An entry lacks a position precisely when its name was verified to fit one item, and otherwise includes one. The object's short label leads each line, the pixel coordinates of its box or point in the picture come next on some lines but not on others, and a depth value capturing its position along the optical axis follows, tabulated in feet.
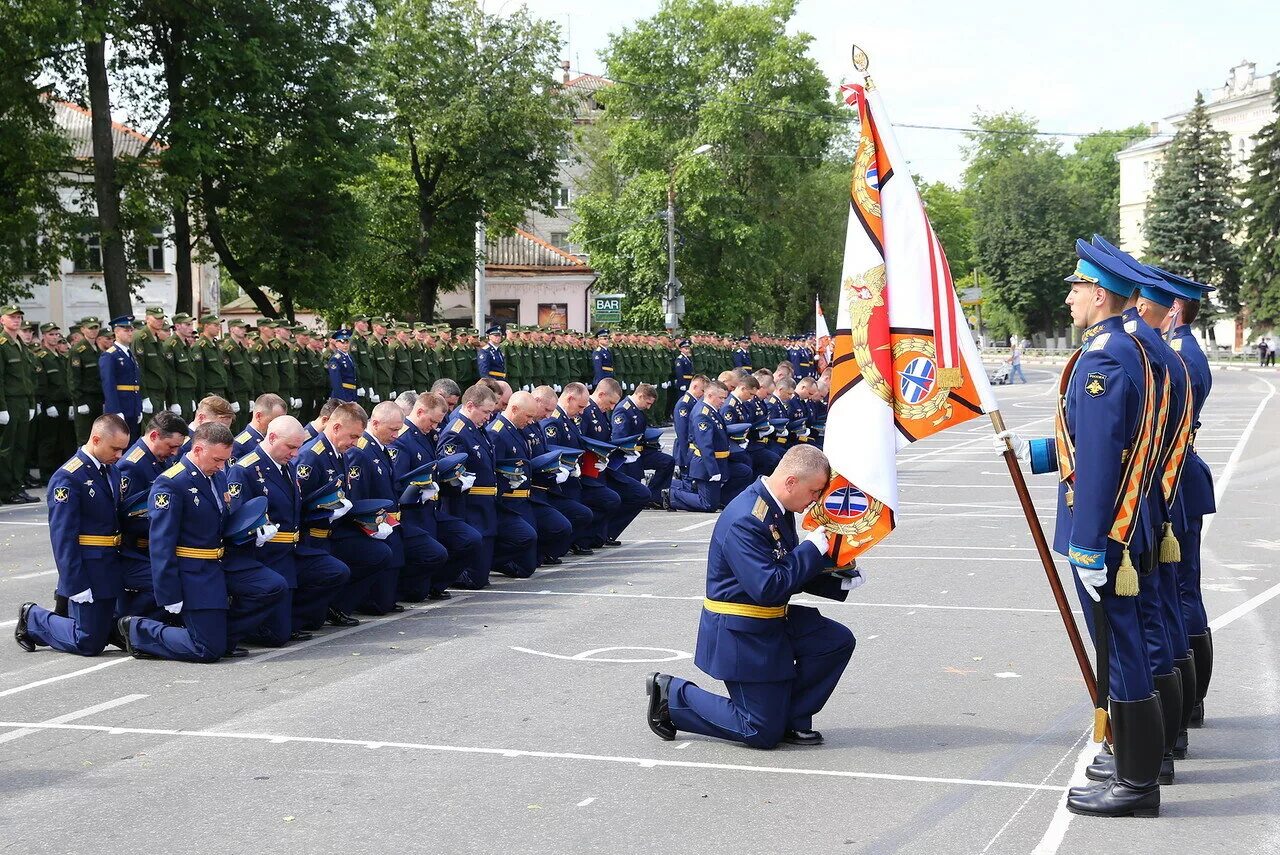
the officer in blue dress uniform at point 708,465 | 61.41
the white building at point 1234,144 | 332.19
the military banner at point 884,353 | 23.61
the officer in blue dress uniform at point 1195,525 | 24.48
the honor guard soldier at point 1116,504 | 19.58
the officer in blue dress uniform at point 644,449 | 57.36
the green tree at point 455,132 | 169.17
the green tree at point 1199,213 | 272.31
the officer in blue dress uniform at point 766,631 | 23.52
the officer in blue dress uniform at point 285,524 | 32.71
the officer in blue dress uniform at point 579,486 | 48.70
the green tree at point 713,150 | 205.16
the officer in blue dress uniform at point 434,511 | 39.27
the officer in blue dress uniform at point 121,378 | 63.00
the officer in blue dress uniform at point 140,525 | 32.17
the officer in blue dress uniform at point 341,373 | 80.69
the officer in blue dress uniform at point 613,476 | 51.08
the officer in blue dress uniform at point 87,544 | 31.09
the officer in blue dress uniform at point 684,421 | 63.41
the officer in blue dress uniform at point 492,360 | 96.48
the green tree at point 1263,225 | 253.85
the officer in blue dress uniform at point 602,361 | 114.83
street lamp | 160.76
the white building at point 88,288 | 195.93
